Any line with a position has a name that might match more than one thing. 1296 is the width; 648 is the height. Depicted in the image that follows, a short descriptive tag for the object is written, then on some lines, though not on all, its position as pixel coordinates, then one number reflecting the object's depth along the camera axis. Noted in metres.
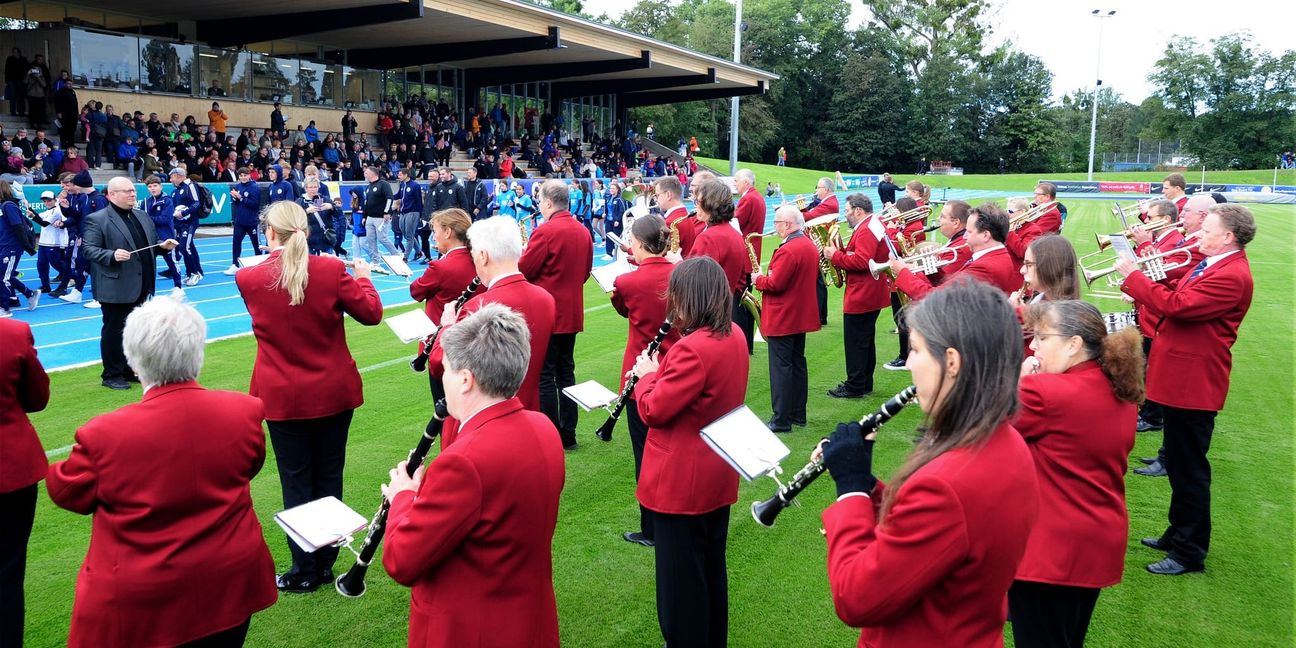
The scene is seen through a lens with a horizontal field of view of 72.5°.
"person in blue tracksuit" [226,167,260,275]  16.39
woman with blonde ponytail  4.39
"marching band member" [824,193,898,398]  8.32
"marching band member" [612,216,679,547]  5.50
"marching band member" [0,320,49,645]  3.52
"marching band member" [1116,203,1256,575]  5.02
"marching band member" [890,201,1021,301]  6.09
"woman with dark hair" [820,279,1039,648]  2.04
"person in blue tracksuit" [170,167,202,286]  15.29
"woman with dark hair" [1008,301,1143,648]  3.15
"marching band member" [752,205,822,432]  7.46
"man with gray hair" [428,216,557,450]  4.55
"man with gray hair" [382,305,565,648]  2.48
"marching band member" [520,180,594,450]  6.77
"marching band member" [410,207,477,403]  5.93
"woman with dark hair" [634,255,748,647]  3.77
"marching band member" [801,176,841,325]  10.69
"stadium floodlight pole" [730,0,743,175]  32.47
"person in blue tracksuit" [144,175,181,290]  14.22
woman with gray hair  2.80
